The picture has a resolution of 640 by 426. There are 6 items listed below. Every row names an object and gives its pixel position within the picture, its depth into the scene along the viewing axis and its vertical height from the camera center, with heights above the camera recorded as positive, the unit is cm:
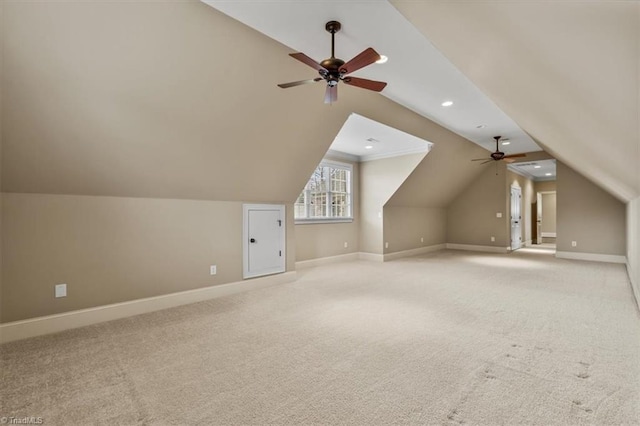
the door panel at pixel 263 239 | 473 -40
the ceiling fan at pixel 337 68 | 236 +123
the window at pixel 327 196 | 665 +44
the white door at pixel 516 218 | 925 -13
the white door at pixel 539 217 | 1202 -15
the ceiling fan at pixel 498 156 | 655 +128
